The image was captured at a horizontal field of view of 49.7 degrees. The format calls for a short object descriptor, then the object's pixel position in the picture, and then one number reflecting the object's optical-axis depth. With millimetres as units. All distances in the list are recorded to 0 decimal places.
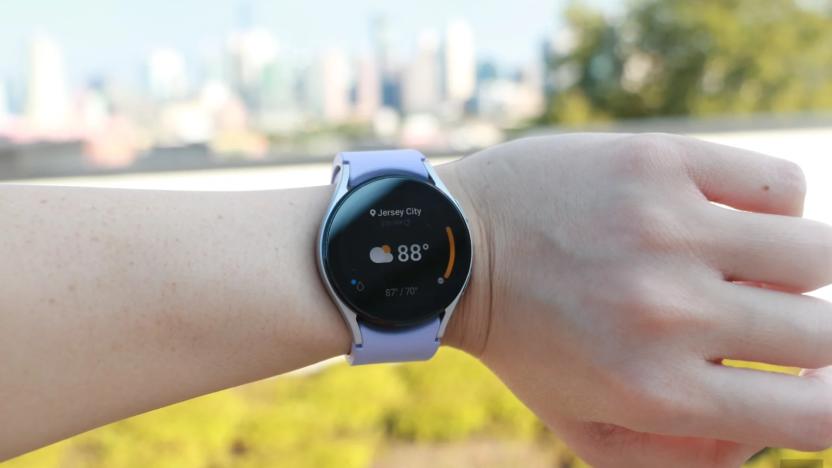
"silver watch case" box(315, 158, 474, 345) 214
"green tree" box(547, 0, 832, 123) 9892
